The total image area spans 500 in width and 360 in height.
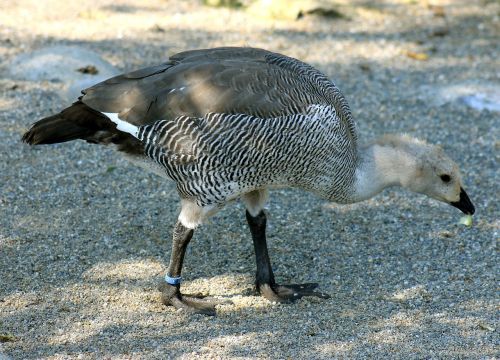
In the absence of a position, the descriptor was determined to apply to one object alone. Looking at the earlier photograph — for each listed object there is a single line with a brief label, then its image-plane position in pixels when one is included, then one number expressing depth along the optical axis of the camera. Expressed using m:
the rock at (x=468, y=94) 19.37
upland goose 11.27
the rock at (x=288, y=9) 23.75
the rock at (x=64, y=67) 18.55
